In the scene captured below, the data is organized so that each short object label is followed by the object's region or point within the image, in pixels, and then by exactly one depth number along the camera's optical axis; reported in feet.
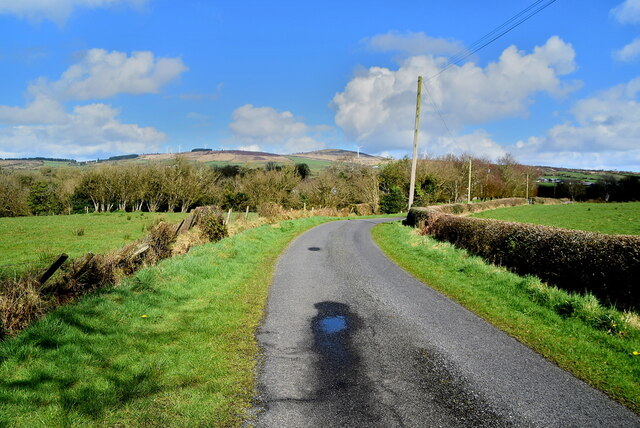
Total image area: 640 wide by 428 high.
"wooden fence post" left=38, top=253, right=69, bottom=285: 23.38
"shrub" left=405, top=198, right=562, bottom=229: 82.20
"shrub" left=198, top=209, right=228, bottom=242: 60.70
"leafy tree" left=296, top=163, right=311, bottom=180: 300.81
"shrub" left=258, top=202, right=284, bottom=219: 106.62
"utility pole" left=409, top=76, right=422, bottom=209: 91.25
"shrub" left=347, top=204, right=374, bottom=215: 176.35
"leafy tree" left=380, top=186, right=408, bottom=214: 179.83
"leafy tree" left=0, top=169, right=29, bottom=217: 166.20
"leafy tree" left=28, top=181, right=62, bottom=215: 179.73
